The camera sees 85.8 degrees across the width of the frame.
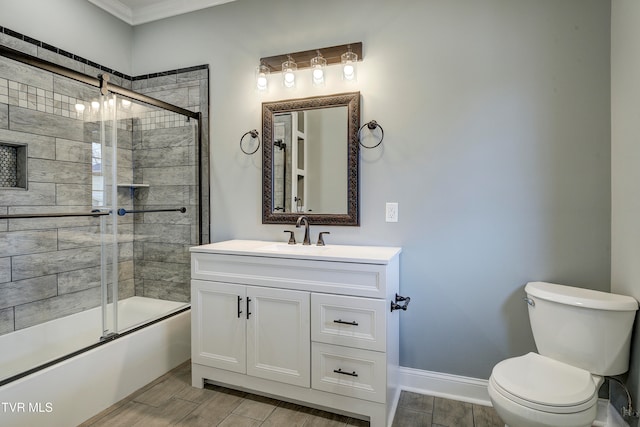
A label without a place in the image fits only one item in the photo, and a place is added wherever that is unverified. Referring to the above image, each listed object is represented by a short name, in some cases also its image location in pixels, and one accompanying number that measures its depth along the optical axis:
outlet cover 2.18
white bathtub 1.62
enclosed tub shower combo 2.00
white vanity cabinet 1.77
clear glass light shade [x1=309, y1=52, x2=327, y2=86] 2.27
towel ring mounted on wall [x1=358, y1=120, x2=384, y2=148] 2.19
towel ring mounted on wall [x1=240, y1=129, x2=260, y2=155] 2.50
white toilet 1.35
